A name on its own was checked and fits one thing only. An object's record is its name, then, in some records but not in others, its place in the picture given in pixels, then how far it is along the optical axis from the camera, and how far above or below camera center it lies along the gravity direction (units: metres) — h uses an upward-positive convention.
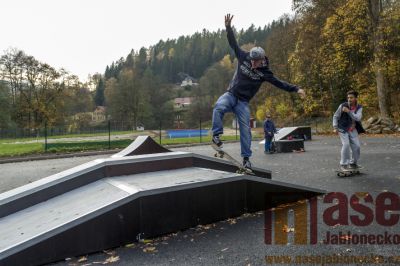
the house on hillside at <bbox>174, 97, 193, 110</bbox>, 120.10 +8.54
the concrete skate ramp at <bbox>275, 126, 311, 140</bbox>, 17.26 -0.56
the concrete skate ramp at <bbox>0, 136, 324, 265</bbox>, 3.52 -1.00
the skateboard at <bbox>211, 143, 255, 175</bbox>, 5.55 -0.62
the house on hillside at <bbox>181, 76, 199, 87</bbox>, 146.07 +18.34
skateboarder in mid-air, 5.64 +0.58
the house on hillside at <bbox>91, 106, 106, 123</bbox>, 86.06 +2.47
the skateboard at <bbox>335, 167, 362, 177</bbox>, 7.59 -1.12
